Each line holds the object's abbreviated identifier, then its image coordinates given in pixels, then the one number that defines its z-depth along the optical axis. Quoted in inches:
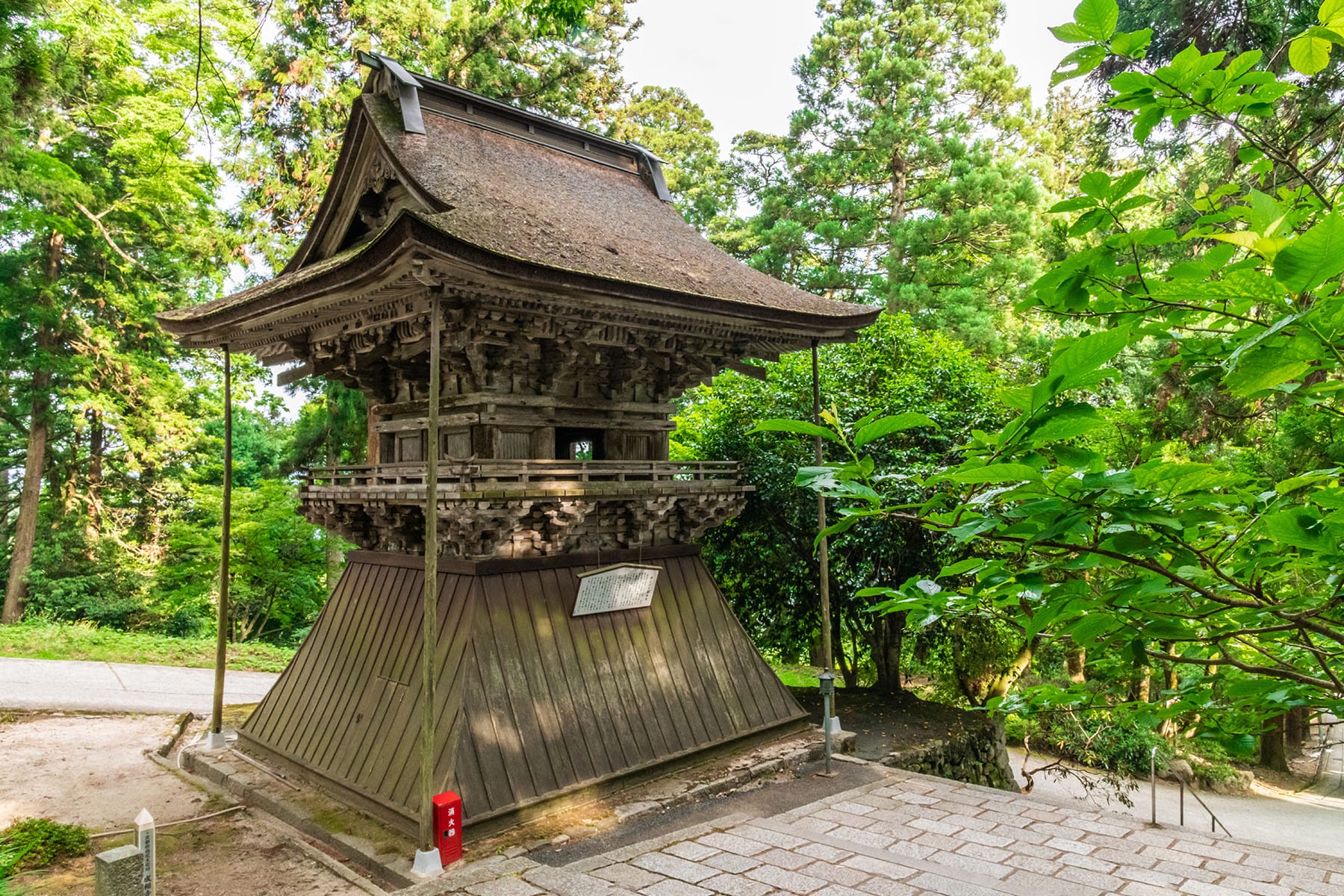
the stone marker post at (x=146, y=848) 180.7
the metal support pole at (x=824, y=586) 356.5
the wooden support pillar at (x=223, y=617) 369.4
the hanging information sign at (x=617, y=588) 337.4
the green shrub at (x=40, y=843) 254.2
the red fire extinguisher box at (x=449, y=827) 245.9
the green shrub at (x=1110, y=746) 526.6
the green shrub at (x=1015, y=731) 679.7
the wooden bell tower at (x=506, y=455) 287.4
